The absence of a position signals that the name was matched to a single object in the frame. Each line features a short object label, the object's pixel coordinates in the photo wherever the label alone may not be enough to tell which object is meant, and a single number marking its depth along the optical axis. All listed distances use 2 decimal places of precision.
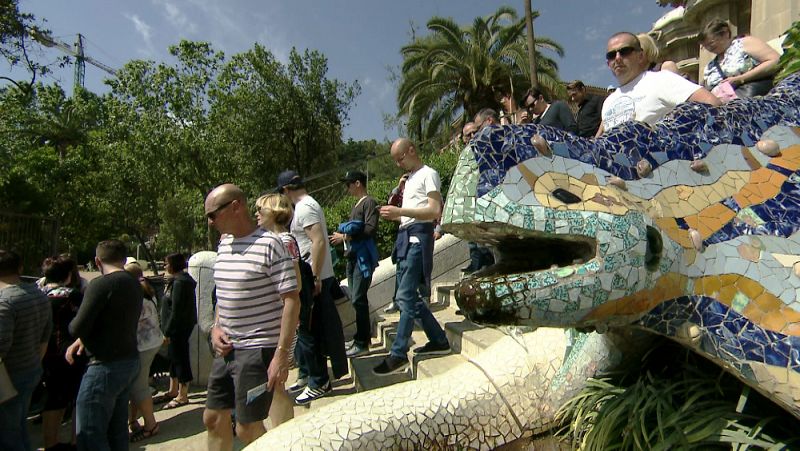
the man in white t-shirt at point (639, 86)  2.51
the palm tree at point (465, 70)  18.70
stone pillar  5.64
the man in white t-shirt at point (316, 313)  4.59
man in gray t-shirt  3.81
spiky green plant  1.84
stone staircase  4.15
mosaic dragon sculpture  1.55
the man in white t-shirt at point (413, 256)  4.38
